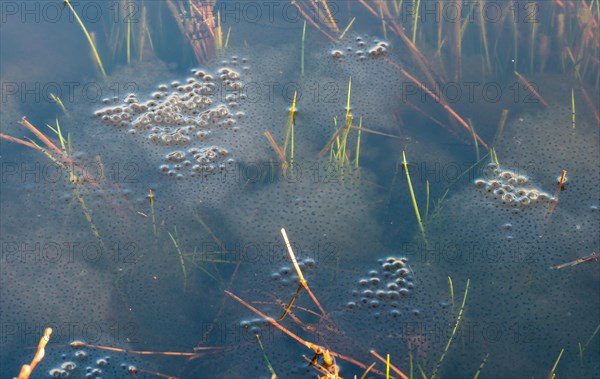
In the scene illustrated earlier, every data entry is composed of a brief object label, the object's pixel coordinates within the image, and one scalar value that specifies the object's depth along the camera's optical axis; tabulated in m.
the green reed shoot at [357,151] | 2.90
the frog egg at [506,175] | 2.87
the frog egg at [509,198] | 2.80
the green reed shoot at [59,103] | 3.08
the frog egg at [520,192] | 2.81
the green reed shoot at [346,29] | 3.46
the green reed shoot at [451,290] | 2.50
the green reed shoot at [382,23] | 3.50
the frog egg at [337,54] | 3.38
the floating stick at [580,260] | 2.61
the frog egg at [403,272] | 2.56
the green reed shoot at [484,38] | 3.36
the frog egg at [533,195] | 2.80
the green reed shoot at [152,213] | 2.70
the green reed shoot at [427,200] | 2.73
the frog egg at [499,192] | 2.82
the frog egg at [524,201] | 2.79
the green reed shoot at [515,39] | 3.37
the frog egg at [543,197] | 2.80
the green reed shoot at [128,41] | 3.34
